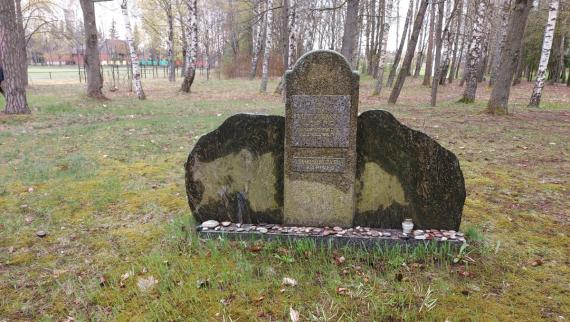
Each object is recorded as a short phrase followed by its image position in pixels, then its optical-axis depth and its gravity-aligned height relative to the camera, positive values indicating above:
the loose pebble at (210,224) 4.15 -1.61
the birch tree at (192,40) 18.77 +1.70
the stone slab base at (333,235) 3.76 -1.60
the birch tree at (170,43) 30.72 +2.57
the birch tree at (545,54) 13.19 +1.01
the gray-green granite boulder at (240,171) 4.14 -1.05
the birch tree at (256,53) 31.85 +1.95
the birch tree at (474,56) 15.04 +0.98
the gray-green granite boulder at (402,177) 3.88 -1.00
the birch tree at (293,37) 17.09 +1.81
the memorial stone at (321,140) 3.88 -0.64
